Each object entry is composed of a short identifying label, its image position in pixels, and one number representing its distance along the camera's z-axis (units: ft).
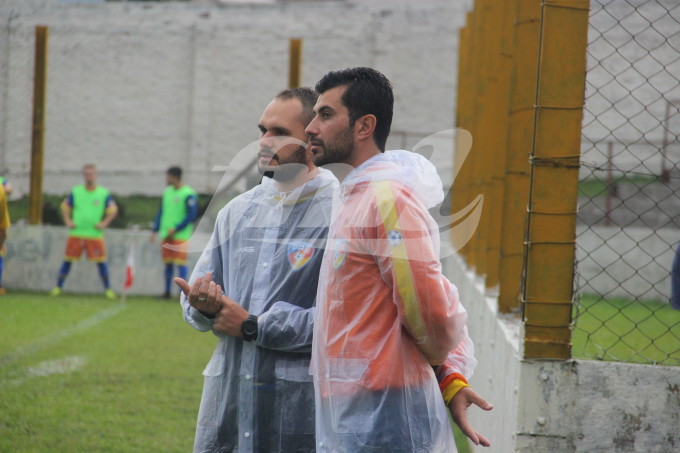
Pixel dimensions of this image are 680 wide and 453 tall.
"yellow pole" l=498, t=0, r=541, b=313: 28.45
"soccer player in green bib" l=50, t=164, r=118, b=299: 89.25
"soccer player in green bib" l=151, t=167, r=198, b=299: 90.53
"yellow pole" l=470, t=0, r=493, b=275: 45.91
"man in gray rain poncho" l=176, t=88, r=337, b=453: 19.69
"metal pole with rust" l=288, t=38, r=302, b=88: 83.30
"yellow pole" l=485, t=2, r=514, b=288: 38.06
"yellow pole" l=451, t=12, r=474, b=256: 65.31
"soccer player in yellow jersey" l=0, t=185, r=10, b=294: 55.52
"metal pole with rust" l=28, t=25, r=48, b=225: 87.76
